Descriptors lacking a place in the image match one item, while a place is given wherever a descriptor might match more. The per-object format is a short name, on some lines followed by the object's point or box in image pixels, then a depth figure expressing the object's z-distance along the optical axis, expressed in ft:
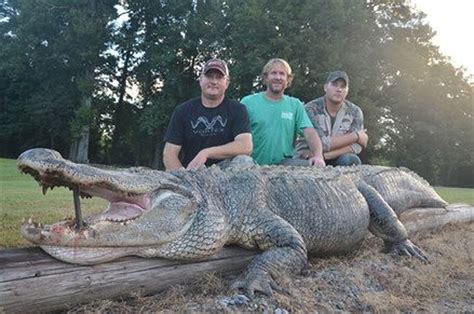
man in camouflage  22.41
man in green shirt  20.27
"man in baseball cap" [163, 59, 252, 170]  16.58
